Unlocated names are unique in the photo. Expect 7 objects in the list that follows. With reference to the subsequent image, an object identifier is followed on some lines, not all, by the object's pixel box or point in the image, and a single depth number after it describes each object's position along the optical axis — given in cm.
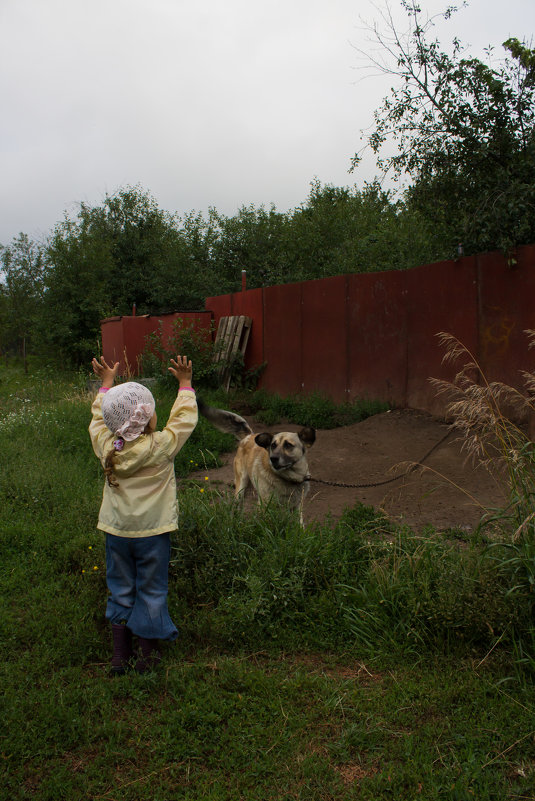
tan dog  523
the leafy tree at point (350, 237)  1354
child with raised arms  330
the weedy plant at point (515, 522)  316
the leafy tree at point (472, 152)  754
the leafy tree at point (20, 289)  2408
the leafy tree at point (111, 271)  1969
